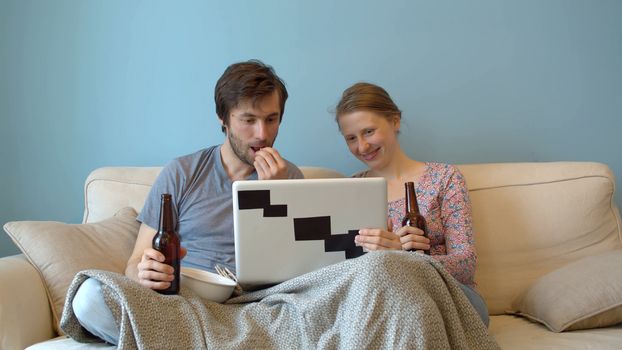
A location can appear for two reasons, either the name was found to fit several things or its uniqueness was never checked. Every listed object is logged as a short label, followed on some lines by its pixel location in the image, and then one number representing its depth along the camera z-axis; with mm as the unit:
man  1677
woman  1690
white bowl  1409
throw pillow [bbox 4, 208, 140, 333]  1620
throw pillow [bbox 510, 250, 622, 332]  1529
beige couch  1547
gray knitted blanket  1157
